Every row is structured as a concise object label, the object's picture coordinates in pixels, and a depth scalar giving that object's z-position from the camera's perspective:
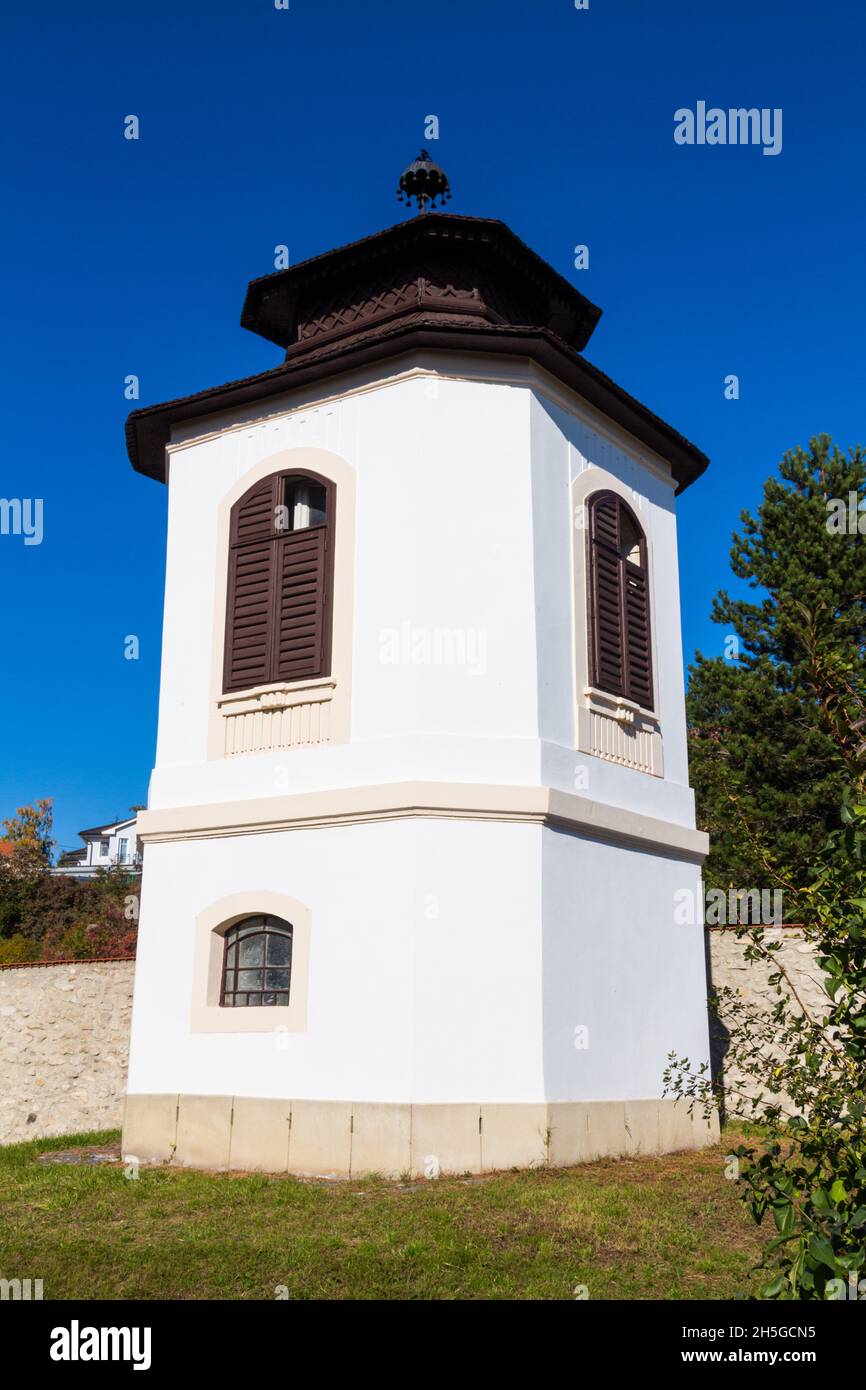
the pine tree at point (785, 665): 19.61
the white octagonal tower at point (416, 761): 9.93
